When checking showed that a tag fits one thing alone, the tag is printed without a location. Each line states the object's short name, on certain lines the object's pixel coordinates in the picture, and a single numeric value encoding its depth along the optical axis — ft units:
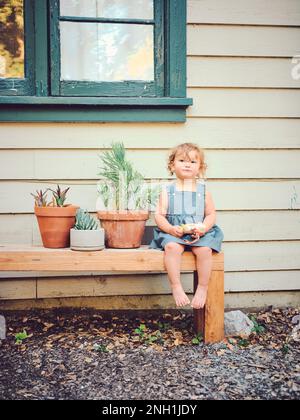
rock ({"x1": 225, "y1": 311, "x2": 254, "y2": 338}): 9.15
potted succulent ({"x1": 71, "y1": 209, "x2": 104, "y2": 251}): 8.54
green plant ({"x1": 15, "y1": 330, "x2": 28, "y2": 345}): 8.86
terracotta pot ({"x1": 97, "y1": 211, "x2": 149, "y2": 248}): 8.79
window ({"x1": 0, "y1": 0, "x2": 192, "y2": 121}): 9.62
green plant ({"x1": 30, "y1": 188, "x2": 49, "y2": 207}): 8.93
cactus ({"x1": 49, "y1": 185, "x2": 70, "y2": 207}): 8.87
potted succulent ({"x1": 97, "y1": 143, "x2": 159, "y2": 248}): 8.83
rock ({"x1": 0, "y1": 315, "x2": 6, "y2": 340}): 8.89
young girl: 8.44
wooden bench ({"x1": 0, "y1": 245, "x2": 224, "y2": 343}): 8.52
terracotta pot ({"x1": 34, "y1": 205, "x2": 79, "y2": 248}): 8.75
